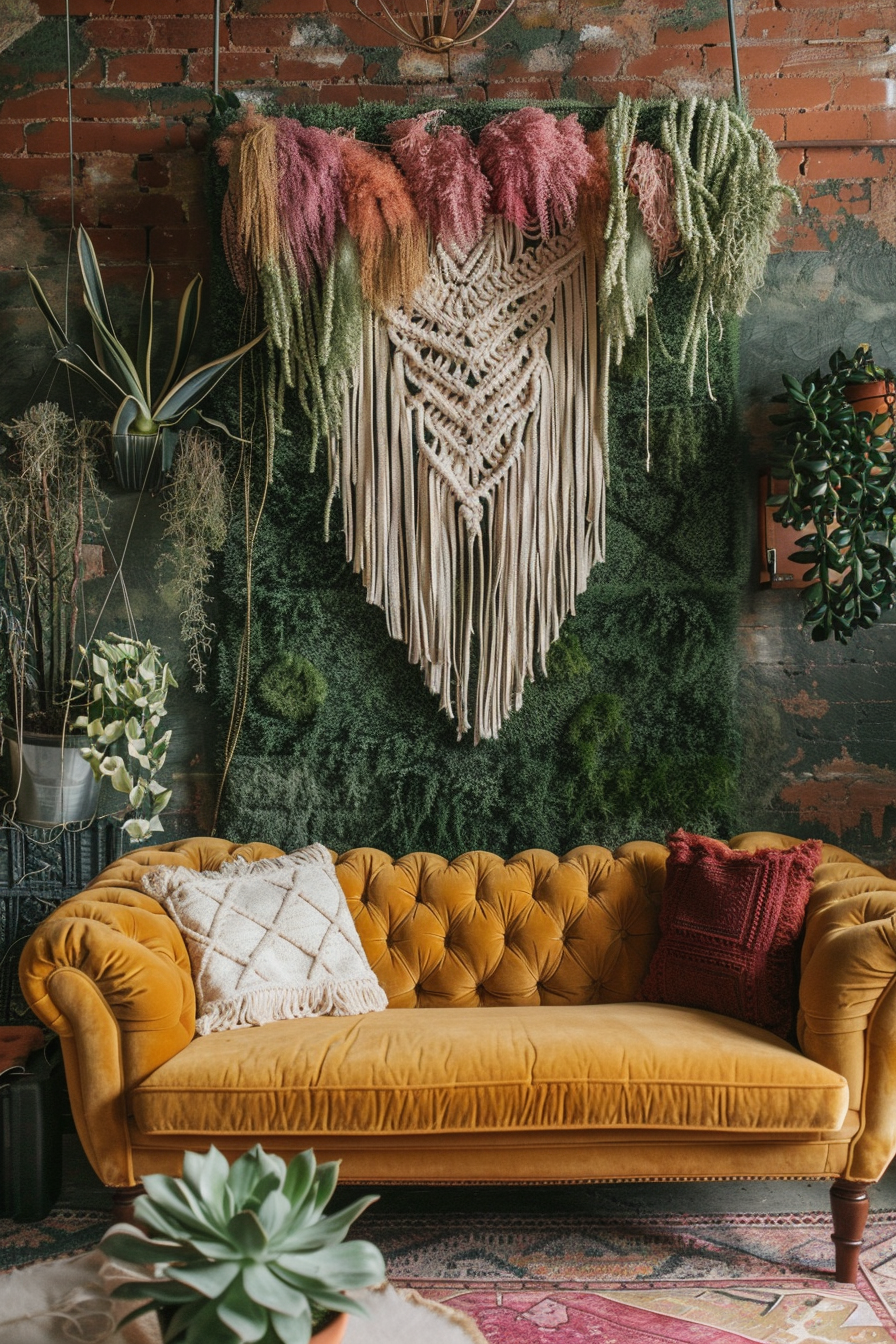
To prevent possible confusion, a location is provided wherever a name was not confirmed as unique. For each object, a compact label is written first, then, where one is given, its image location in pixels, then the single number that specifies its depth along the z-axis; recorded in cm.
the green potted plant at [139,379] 264
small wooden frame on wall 279
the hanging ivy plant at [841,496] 260
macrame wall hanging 260
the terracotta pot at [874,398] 263
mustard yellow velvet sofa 195
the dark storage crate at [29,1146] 220
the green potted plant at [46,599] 263
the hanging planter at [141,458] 271
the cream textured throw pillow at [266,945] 222
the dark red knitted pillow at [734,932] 221
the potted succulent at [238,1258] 103
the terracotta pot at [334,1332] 109
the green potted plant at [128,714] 250
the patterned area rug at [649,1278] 181
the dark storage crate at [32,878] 271
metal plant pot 262
